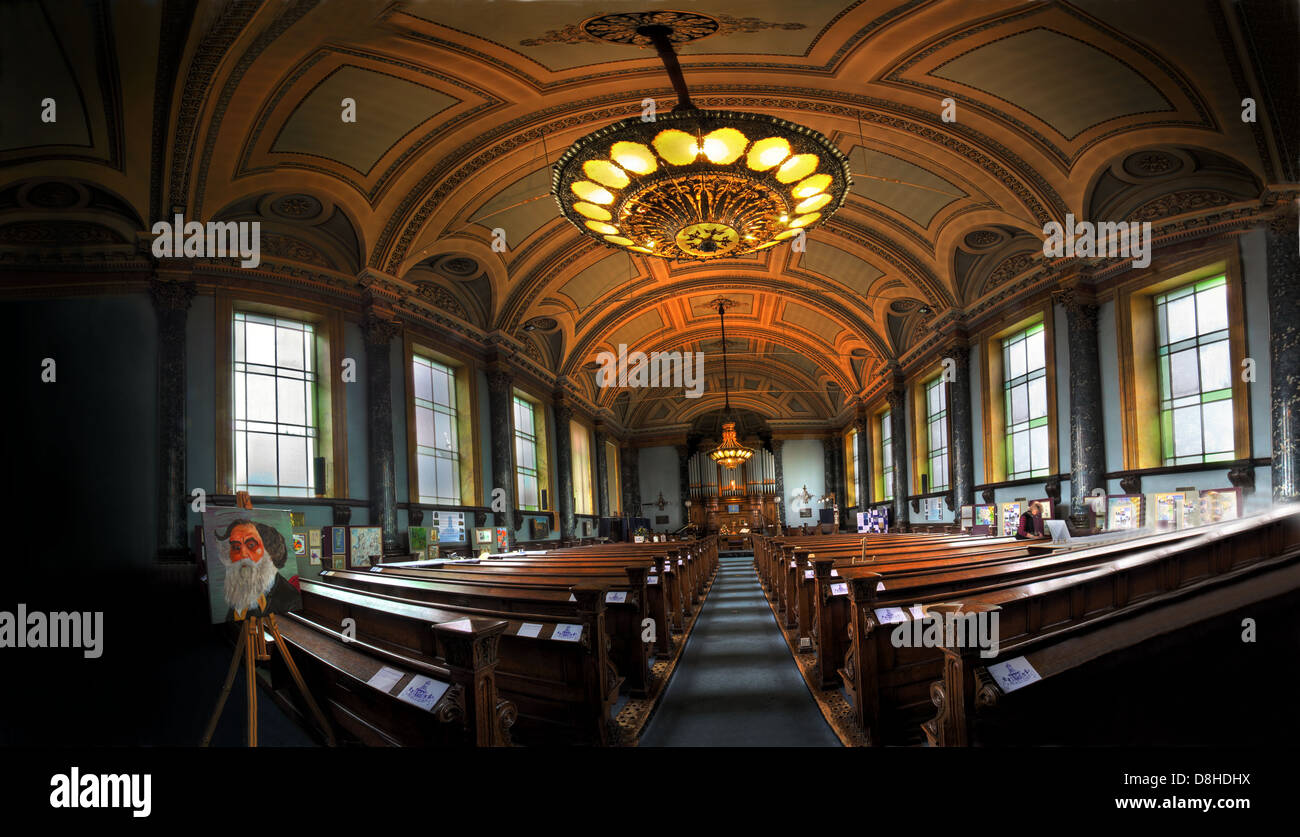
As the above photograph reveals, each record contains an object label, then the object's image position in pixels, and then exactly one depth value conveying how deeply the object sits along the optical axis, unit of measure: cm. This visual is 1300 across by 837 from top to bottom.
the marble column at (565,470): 1552
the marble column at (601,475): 2033
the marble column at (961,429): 1148
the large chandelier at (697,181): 476
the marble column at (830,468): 2358
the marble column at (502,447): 1204
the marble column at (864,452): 1869
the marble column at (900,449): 1492
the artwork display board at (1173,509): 710
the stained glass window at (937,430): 1334
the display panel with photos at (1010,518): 993
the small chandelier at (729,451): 1842
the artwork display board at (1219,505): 656
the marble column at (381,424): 895
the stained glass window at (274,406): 784
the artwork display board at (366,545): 830
